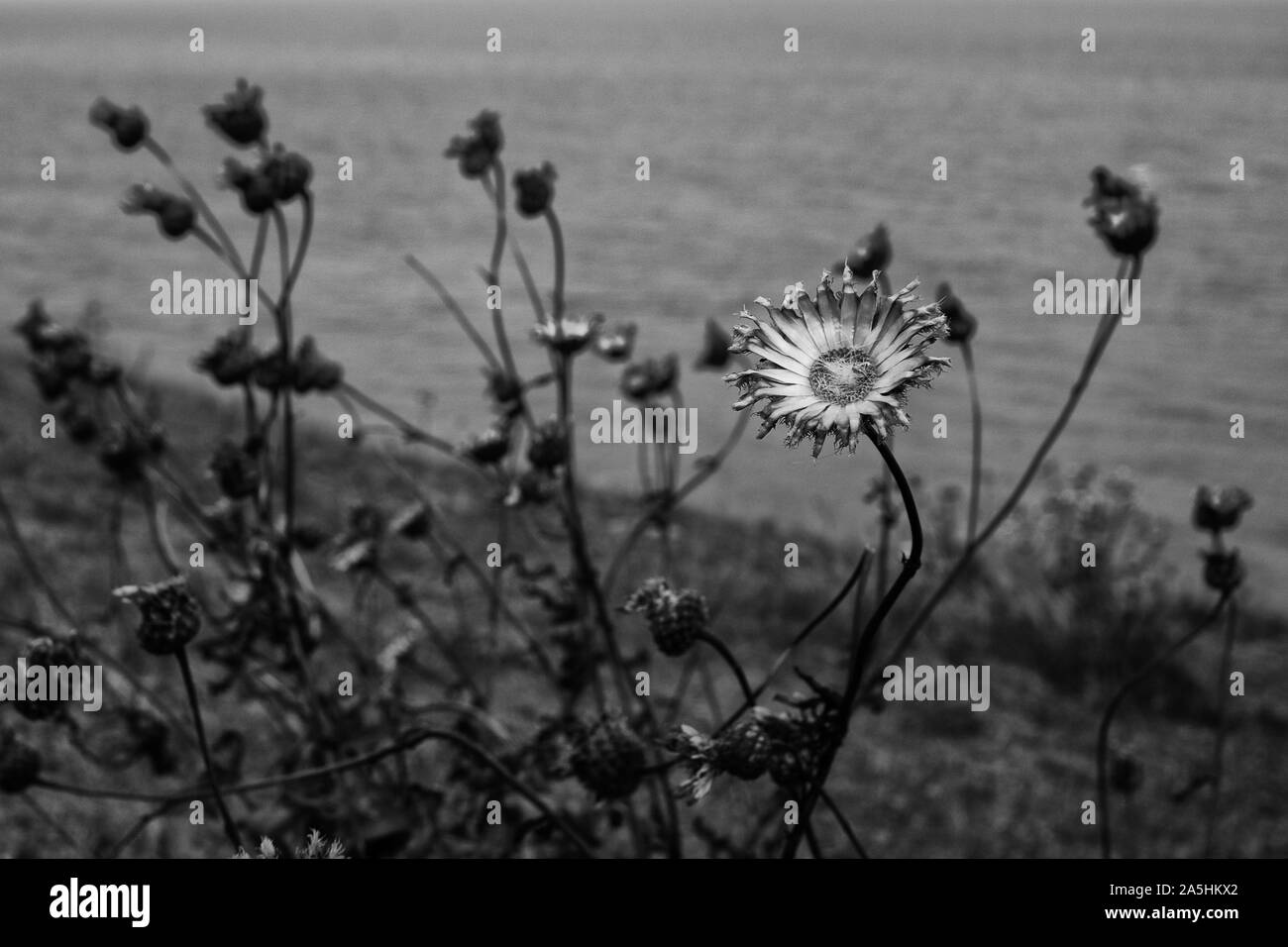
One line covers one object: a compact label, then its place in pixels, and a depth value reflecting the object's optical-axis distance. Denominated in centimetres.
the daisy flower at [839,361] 30
